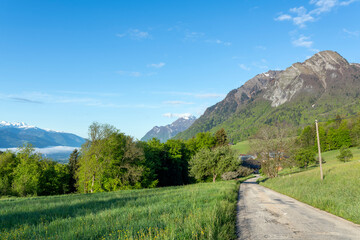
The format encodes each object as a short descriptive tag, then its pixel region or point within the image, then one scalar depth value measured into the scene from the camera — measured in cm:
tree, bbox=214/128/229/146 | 8586
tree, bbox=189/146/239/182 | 5438
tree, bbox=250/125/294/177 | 4841
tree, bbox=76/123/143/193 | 4859
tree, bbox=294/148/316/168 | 7688
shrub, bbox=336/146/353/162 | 6400
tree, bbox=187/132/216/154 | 8200
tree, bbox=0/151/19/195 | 5100
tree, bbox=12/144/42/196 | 5138
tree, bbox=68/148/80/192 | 7094
